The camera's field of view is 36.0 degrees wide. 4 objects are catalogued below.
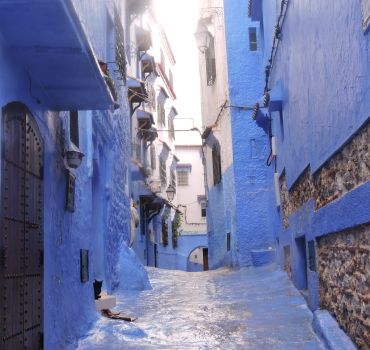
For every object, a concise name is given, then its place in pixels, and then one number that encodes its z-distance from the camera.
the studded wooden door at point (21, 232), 4.23
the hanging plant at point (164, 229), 30.58
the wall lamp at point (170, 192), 25.78
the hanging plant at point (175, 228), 33.78
